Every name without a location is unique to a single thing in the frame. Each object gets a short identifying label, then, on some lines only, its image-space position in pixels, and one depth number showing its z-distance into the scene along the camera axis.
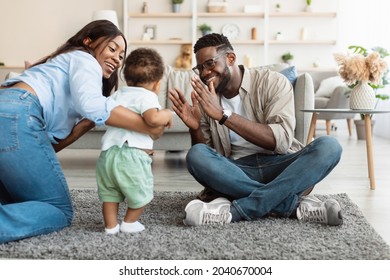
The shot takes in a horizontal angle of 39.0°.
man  2.25
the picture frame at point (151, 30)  8.57
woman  1.94
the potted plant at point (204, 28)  8.37
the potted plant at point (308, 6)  8.42
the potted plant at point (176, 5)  8.41
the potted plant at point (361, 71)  3.52
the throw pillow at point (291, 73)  3.58
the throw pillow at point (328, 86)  7.33
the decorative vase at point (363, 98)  3.57
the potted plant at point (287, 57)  8.47
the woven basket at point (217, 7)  8.42
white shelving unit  8.55
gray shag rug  1.77
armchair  6.68
